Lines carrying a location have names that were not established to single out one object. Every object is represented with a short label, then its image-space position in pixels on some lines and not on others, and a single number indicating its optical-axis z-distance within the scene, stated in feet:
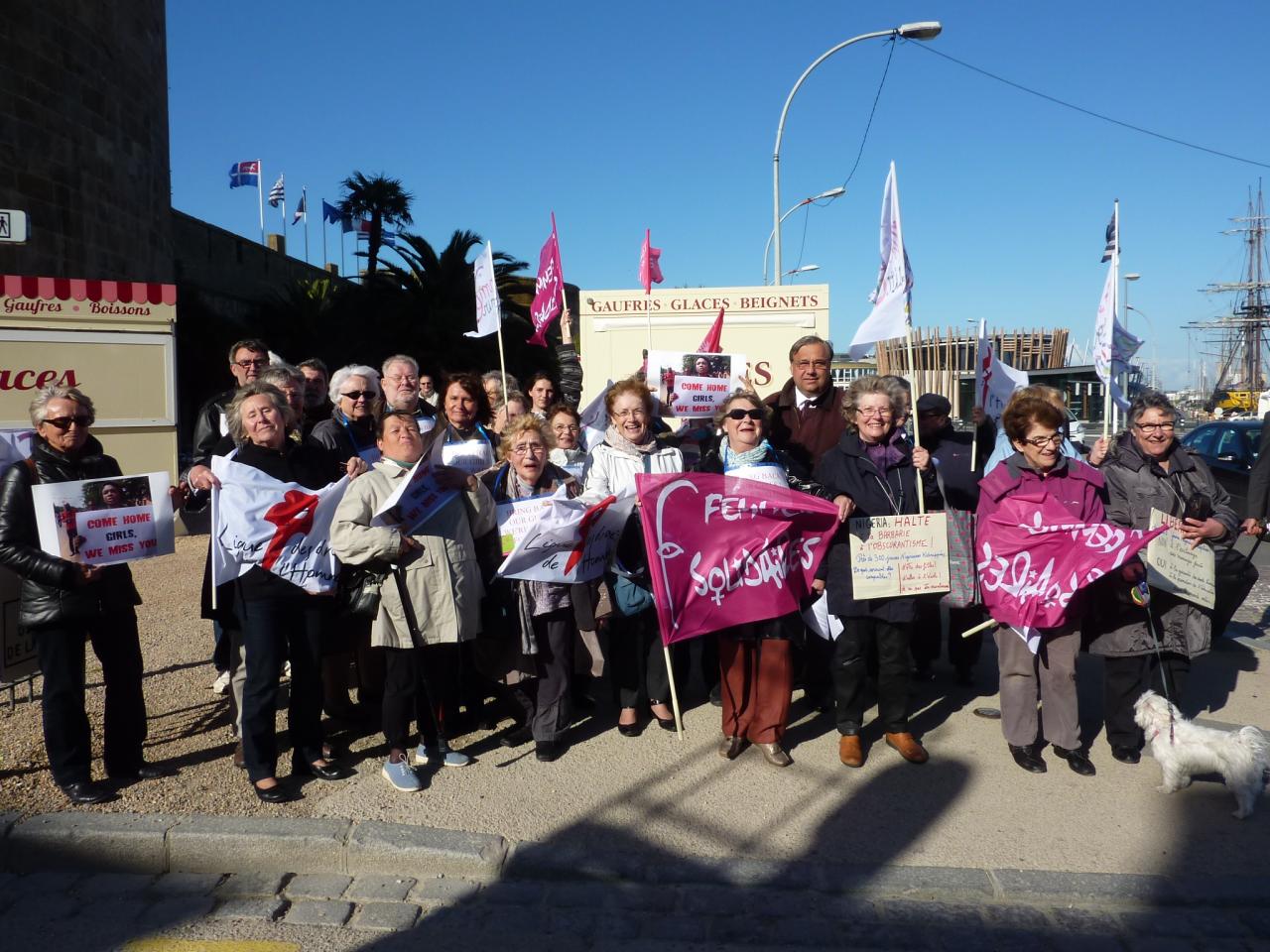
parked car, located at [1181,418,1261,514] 42.16
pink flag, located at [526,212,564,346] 25.22
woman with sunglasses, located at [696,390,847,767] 16.34
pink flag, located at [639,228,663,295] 28.50
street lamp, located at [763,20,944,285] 48.67
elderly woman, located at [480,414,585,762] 16.35
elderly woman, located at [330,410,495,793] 14.71
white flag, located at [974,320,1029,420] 22.52
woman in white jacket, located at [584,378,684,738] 17.16
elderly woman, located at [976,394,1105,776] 15.81
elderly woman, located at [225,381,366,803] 14.58
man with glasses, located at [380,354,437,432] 18.49
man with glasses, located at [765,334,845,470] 18.94
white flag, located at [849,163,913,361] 18.22
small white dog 14.05
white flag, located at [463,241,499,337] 23.15
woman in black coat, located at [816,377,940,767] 16.30
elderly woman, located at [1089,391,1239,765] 16.30
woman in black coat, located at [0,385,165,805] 13.96
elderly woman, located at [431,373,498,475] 17.98
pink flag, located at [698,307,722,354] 25.73
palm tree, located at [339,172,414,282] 121.19
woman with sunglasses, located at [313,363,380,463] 18.65
